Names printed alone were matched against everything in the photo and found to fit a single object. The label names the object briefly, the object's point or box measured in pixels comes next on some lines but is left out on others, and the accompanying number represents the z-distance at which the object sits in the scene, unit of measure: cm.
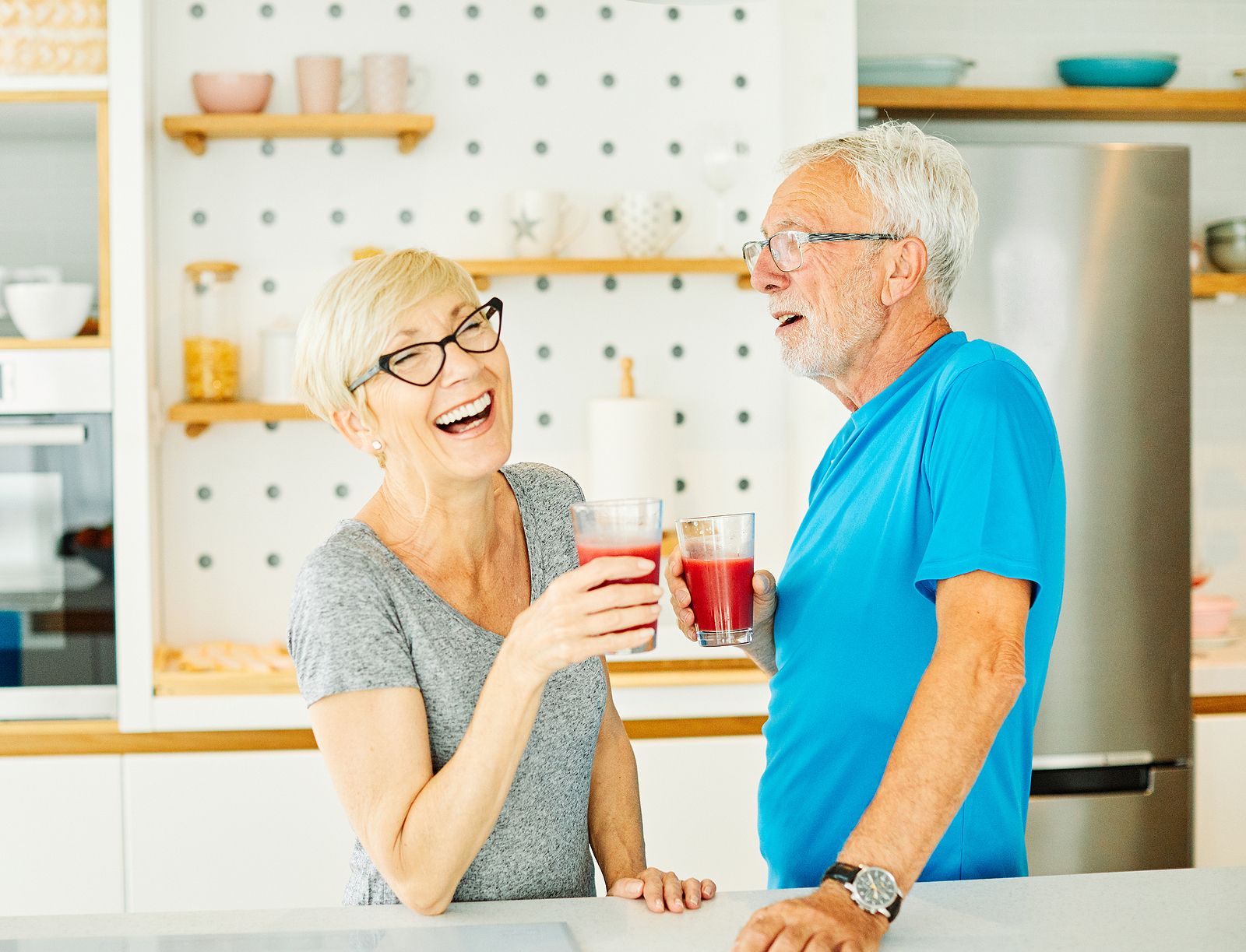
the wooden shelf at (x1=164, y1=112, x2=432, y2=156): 280
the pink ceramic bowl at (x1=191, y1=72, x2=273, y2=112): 281
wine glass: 293
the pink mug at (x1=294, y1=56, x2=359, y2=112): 282
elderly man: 108
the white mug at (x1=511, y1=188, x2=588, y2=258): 286
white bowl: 262
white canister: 286
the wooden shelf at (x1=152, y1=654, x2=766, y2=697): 261
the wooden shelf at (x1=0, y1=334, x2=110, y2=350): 261
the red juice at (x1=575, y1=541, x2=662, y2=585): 111
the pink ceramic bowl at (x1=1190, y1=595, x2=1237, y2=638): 295
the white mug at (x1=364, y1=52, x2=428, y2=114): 284
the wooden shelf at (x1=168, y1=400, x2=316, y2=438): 279
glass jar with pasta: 284
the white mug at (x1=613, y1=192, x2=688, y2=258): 290
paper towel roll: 290
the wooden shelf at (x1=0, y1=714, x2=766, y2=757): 257
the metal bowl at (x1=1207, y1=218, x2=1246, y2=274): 312
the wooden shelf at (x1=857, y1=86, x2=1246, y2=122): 296
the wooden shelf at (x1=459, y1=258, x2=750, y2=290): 284
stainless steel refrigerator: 254
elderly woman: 111
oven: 263
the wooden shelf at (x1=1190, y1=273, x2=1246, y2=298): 304
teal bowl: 306
